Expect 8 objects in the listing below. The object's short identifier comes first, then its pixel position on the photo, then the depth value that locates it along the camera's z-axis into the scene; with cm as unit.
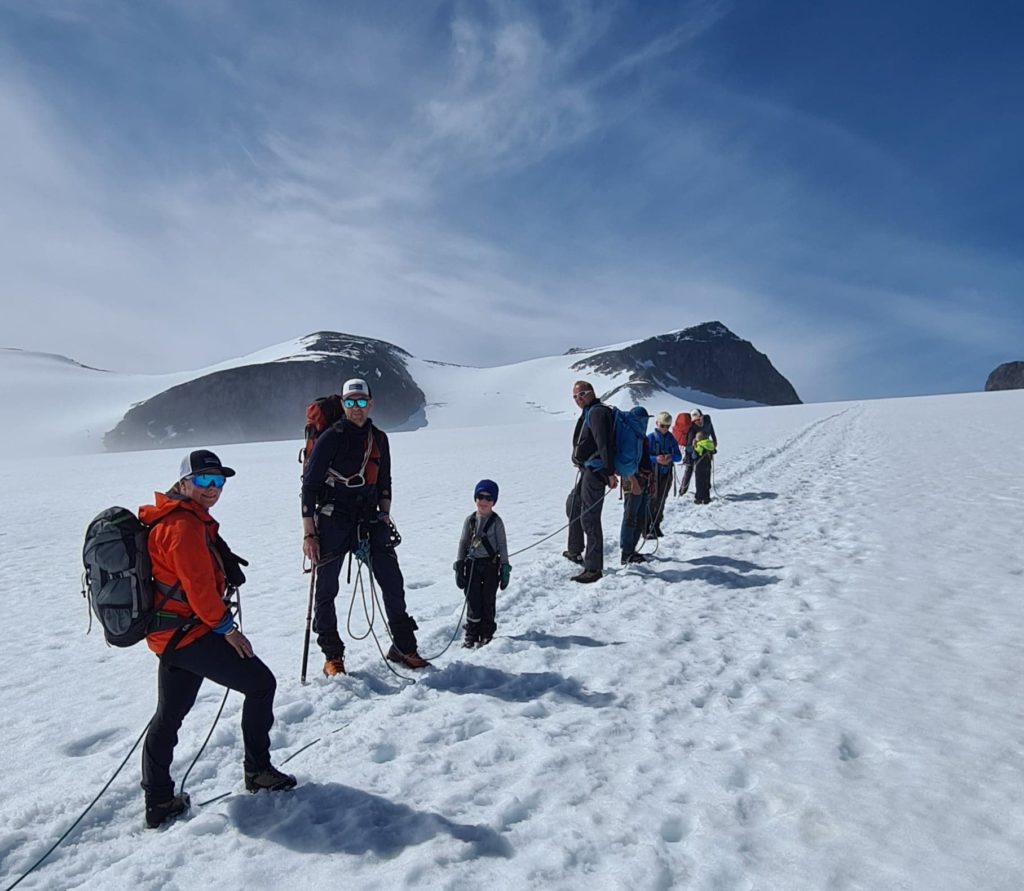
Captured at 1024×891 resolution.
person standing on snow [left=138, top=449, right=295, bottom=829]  323
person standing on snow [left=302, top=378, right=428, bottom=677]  508
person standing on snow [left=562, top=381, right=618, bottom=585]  757
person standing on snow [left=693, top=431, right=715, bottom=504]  1365
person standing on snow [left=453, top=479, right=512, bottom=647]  599
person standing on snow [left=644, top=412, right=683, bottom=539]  1009
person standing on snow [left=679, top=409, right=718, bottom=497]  1429
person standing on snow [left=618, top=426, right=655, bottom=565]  823
